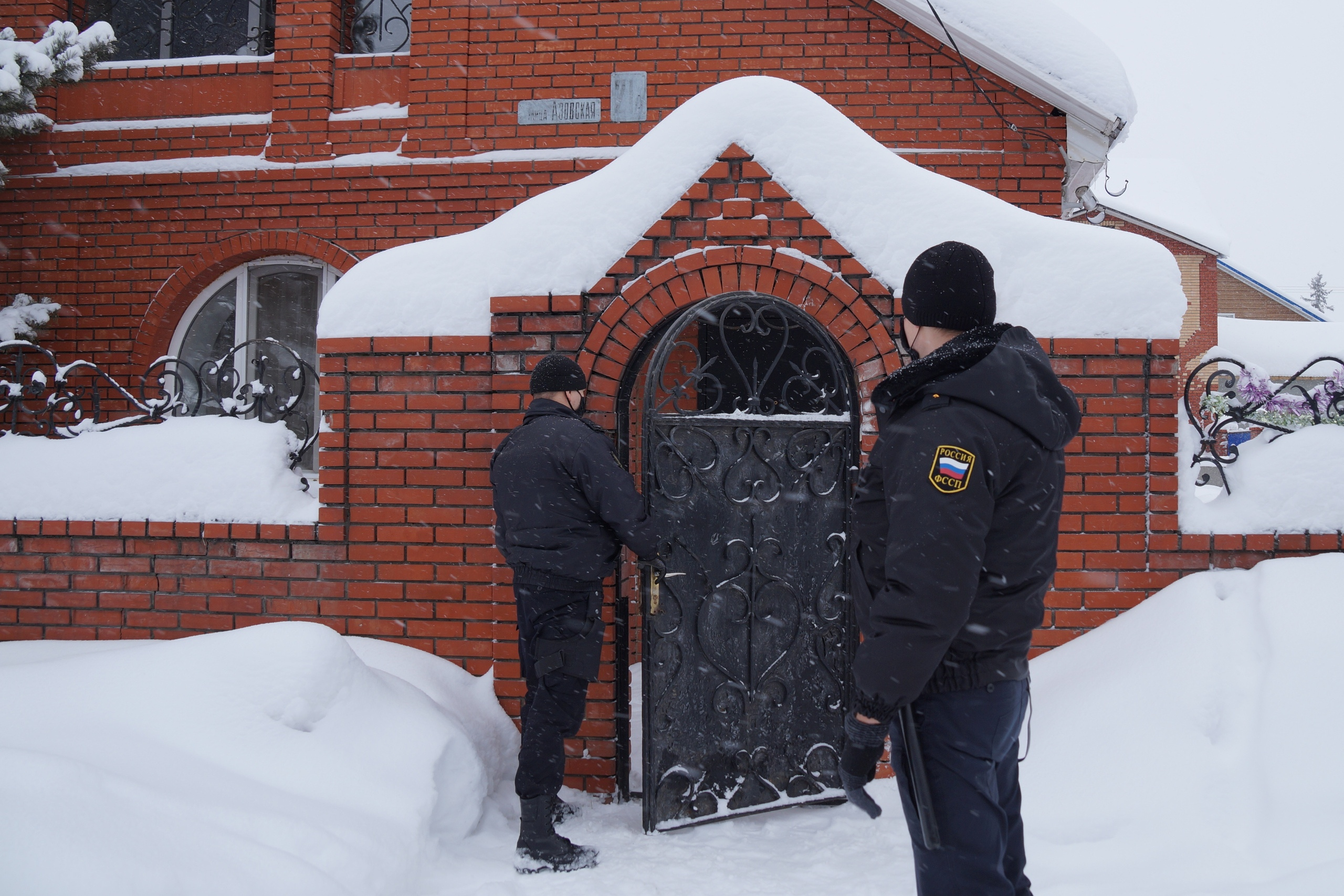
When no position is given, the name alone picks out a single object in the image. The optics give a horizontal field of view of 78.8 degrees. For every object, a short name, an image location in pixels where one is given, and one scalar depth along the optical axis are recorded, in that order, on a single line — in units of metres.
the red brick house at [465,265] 3.44
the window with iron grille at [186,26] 6.18
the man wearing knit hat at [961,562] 1.78
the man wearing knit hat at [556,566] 2.97
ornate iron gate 3.47
